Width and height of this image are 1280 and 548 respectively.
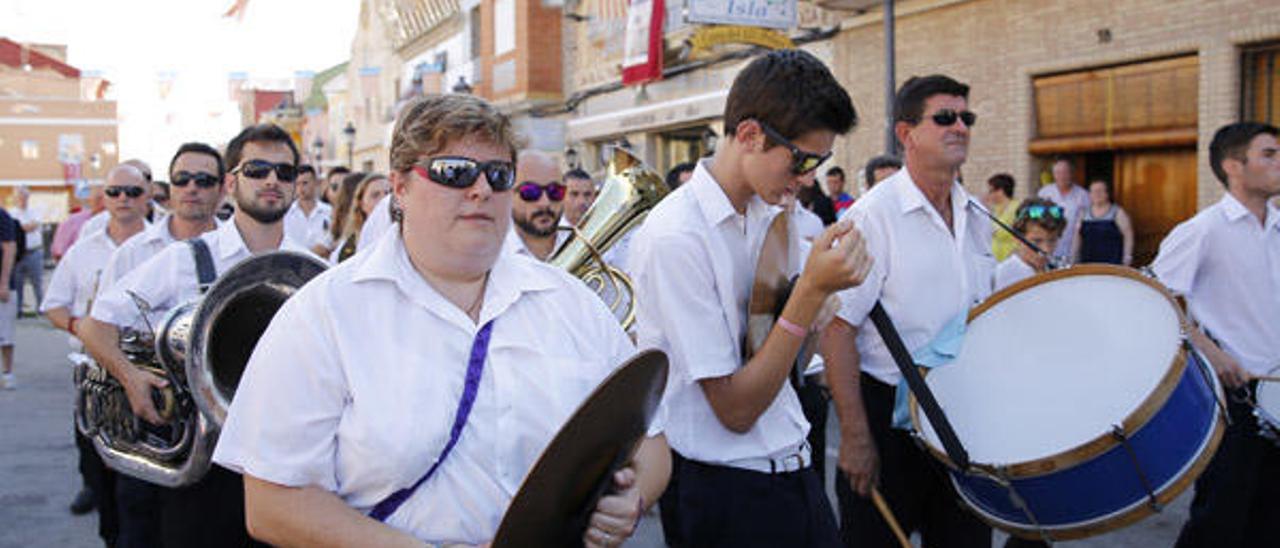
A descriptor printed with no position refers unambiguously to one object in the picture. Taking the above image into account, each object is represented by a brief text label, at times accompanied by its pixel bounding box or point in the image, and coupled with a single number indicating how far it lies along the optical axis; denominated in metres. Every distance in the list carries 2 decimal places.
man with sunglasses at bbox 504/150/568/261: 5.32
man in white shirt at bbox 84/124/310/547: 3.61
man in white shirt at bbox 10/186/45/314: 15.77
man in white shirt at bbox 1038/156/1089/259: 11.05
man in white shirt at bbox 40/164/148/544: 6.00
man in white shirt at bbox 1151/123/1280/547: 4.59
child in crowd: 7.12
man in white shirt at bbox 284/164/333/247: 8.59
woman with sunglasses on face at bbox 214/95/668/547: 1.98
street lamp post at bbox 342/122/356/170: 34.04
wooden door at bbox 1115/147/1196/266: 11.23
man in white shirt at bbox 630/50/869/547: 2.76
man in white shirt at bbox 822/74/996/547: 3.47
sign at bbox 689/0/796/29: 13.66
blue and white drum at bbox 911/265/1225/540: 3.03
